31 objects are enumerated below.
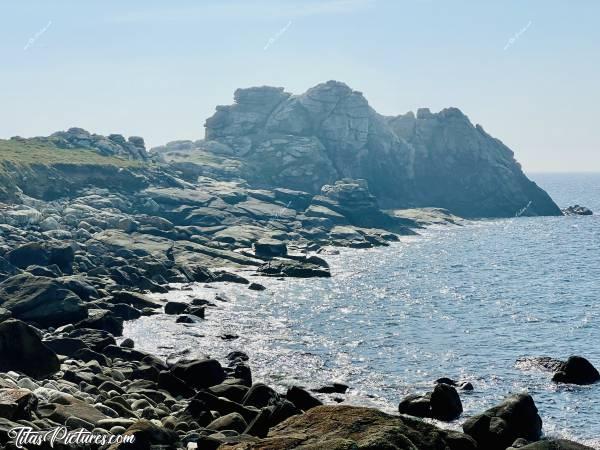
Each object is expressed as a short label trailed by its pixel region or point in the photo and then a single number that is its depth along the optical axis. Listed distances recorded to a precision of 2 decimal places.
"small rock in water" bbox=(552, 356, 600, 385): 50.97
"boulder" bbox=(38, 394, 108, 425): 29.08
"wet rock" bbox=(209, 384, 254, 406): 41.69
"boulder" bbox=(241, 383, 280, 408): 40.03
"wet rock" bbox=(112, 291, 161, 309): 80.75
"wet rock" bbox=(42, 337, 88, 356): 52.47
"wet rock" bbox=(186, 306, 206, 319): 76.99
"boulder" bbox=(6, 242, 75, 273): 91.31
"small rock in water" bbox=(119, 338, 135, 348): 59.07
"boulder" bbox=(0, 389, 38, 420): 27.00
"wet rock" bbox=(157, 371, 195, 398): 45.38
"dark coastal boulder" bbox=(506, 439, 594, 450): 25.87
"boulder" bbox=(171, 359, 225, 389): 46.88
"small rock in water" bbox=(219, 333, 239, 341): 66.81
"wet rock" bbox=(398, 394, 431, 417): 43.69
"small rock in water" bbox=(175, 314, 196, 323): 74.12
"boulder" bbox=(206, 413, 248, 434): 33.27
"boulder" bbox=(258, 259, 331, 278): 113.88
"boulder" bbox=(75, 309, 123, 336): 63.38
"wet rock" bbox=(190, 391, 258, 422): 37.22
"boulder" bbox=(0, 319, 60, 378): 43.34
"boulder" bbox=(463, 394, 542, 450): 35.72
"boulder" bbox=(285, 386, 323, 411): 40.22
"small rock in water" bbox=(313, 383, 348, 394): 49.06
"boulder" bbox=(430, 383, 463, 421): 43.06
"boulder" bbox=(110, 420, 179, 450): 25.85
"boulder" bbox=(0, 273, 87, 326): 64.12
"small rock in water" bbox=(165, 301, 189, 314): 78.94
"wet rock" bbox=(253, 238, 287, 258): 131.75
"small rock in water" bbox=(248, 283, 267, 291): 97.97
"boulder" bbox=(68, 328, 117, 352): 56.56
